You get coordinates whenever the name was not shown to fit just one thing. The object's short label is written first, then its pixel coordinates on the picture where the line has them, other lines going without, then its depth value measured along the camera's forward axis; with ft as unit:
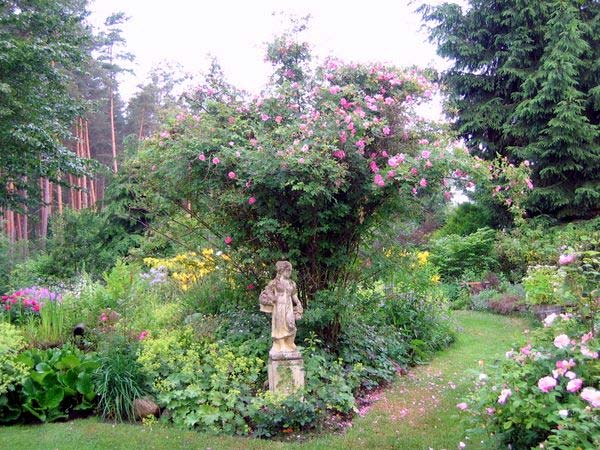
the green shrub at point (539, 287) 28.04
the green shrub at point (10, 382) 15.44
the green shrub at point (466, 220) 49.11
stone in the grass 15.57
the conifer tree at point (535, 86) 42.45
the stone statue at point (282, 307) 16.14
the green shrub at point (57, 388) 15.58
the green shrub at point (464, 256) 41.65
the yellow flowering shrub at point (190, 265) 21.39
